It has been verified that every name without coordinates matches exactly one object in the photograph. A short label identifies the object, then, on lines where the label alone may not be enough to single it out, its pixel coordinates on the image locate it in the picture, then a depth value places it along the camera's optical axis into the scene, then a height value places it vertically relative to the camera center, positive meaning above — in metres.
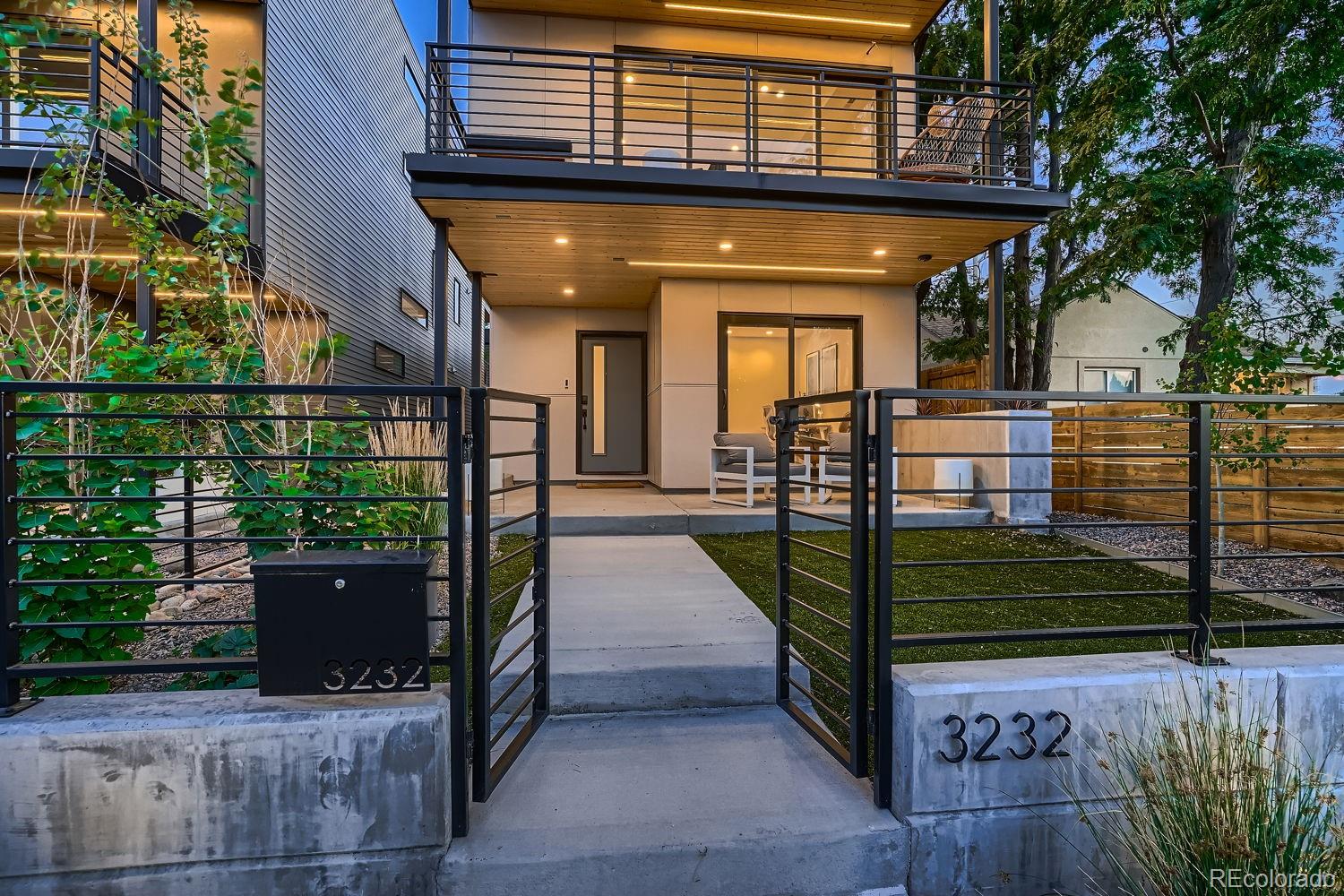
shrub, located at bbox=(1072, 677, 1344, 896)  1.34 -0.85
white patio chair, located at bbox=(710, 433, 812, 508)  6.02 -0.15
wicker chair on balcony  6.01 +3.21
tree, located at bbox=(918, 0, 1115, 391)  9.03 +3.58
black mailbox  1.58 -0.45
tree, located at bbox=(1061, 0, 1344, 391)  6.87 +3.98
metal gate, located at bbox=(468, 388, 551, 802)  1.68 -0.59
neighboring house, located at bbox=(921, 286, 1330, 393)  12.54 +2.02
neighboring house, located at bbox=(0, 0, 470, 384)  6.76 +3.86
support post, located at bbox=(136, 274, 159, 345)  5.07 +1.16
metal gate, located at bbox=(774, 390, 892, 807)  1.74 -0.70
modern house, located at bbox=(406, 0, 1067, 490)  5.48 +2.09
